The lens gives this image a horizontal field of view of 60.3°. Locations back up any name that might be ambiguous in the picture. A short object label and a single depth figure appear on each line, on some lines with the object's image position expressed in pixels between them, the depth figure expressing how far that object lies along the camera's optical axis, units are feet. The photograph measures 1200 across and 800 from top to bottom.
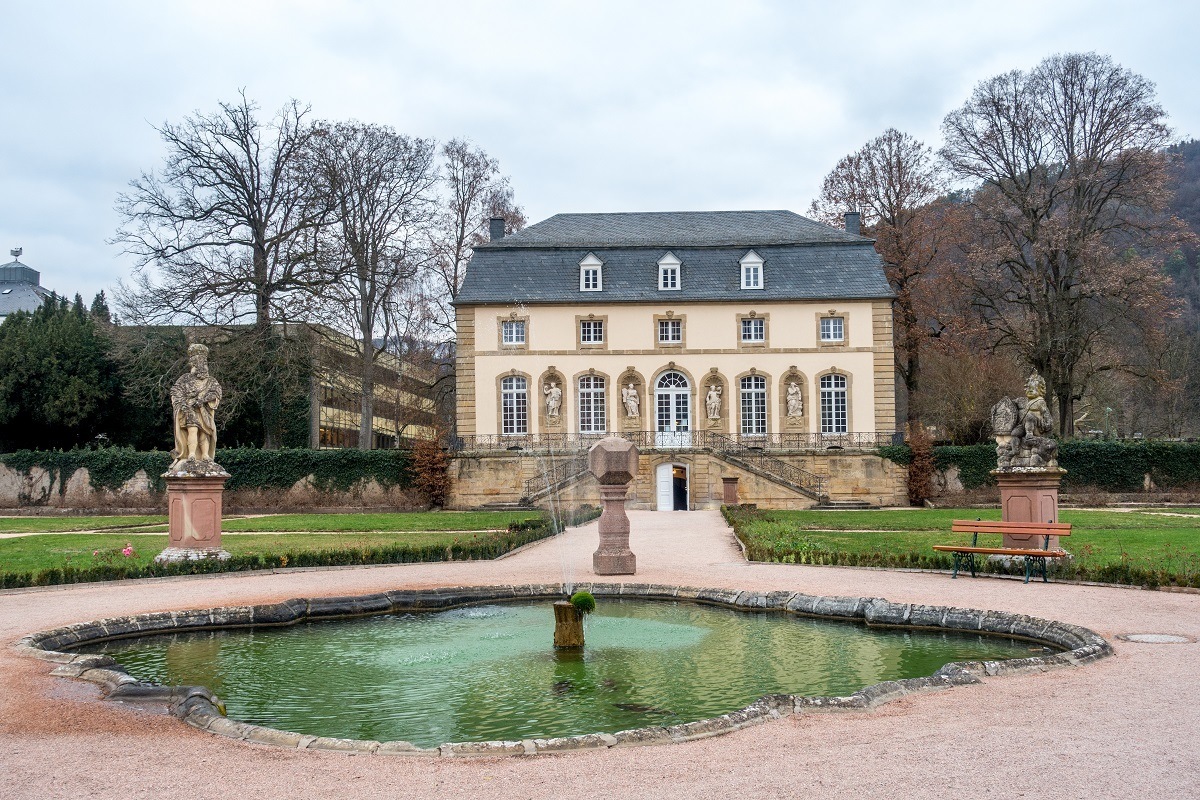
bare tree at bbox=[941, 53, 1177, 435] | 120.57
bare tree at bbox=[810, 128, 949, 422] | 142.92
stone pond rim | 21.83
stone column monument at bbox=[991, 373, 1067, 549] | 53.21
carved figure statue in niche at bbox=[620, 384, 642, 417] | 135.74
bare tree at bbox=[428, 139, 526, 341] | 155.94
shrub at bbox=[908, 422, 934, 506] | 125.59
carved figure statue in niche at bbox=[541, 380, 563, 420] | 135.74
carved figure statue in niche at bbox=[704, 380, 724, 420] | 135.64
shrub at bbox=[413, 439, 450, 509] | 125.18
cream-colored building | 135.33
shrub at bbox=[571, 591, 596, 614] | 33.42
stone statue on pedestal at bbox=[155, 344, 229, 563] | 58.59
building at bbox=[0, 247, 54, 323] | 202.90
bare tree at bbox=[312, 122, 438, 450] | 125.29
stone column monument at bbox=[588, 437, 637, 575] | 49.98
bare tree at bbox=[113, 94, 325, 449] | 116.47
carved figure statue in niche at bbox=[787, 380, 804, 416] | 135.23
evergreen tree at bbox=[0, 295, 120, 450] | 135.03
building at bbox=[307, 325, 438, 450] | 129.08
